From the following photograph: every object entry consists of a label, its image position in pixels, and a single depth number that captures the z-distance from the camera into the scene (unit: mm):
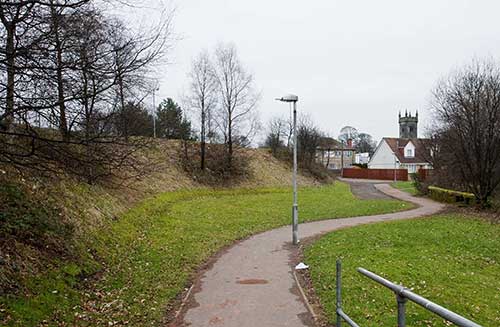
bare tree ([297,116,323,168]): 52500
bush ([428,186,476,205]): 27284
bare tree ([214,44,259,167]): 38812
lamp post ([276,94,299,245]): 13891
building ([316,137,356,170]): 98375
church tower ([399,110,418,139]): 100000
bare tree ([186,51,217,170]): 36906
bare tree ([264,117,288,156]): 52366
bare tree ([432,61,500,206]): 24094
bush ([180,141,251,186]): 36562
